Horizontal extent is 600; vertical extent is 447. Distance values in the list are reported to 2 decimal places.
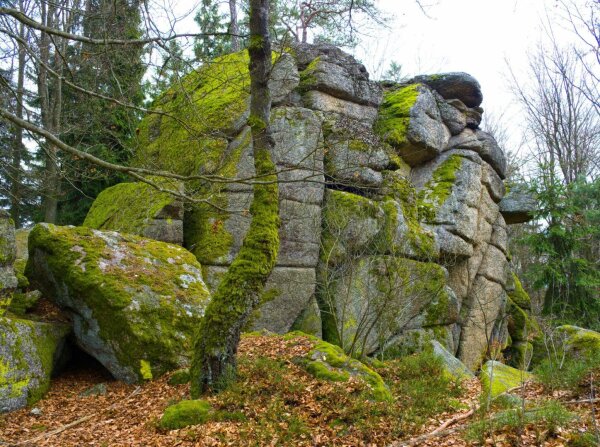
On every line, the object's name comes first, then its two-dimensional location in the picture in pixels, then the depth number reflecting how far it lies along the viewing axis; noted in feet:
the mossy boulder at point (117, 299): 25.43
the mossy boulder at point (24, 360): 23.11
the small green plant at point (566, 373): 19.89
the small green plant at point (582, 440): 13.50
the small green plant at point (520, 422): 14.90
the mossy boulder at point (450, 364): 28.48
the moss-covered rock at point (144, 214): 36.78
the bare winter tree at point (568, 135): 73.92
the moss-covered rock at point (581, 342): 27.43
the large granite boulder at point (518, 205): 63.52
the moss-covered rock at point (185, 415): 18.58
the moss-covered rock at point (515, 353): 58.06
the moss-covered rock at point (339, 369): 21.36
